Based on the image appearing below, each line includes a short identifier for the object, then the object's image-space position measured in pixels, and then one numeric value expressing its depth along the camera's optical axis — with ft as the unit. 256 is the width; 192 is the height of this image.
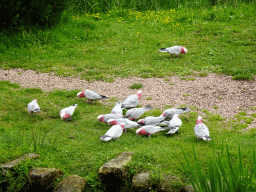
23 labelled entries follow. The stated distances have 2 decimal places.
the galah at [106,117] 40.78
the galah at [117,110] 42.35
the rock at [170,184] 27.10
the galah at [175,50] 70.98
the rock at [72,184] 27.25
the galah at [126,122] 38.86
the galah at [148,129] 37.17
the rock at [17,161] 28.97
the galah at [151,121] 39.60
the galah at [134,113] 42.70
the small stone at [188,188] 26.25
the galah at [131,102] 46.32
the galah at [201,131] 34.59
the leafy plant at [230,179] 19.51
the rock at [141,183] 27.61
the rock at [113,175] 28.48
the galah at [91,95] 48.73
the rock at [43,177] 28.40
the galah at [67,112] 42.15
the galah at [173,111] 41.96
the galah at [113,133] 35.24
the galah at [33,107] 42.13
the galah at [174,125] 37.20
